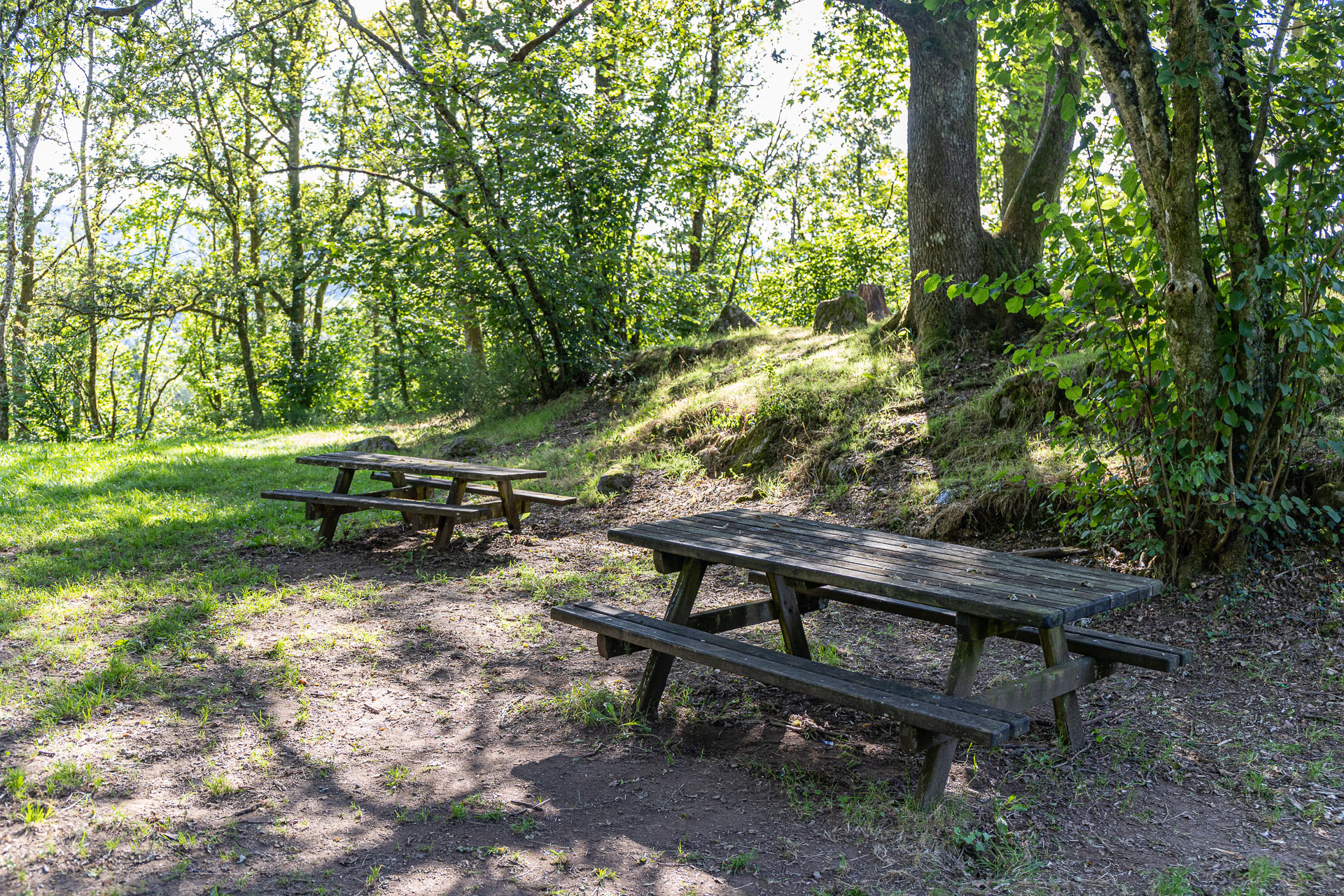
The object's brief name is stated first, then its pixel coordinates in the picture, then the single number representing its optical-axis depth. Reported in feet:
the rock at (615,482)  30.63
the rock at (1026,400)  23.94
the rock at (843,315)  40.96
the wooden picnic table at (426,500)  23.59
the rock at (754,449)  29.48
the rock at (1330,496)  16.97
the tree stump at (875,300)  45.03
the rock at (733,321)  50.78
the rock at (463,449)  39.34
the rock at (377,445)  43.98
